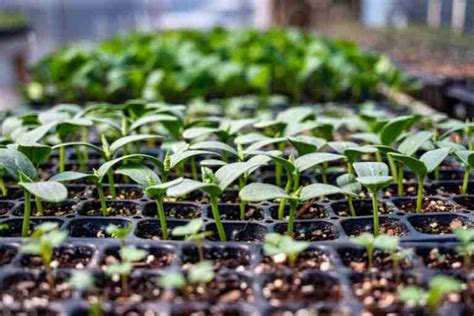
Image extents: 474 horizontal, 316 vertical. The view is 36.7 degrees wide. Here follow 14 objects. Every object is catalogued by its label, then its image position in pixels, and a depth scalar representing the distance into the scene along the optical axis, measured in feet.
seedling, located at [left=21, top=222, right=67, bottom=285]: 1.09
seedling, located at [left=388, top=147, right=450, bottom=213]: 1.33
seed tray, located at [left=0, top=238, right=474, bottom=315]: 1.06
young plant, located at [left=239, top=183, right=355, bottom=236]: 1.22
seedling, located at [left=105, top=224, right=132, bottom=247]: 1.16
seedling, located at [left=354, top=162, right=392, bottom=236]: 1.26
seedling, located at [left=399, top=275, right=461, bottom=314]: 0.98
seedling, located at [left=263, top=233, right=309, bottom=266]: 1.11
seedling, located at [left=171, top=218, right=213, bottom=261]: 1.14
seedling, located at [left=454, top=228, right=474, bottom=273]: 1.11
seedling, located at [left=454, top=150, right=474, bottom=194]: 1.38
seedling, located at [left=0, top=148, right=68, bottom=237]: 1.21
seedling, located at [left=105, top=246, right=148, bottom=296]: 1.07
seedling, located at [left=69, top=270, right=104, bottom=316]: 1.03
